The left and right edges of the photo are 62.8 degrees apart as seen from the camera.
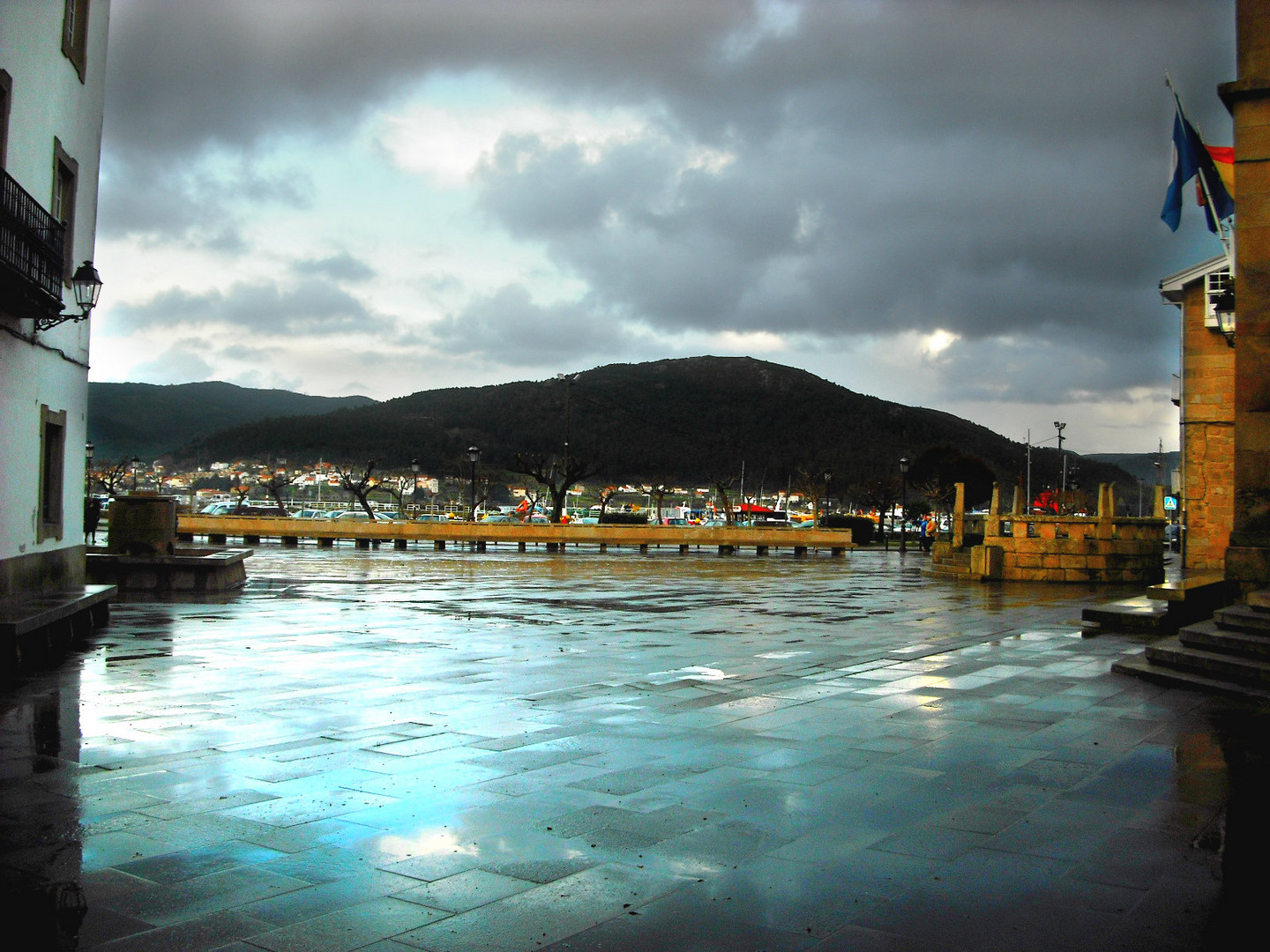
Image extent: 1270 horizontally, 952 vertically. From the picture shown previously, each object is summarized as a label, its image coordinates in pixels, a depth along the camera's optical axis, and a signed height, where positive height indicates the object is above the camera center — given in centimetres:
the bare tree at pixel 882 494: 7719 +95
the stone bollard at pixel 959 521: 3267 -45
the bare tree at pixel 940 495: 8000 +102
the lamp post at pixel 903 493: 4978 +64
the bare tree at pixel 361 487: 6070 +41
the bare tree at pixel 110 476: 6812 +93
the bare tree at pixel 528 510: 6801 -91
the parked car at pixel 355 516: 6844 -150
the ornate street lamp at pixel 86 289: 1355 +266
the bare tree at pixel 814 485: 6650 +143
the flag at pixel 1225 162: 1867 +638
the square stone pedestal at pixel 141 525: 1981 -68
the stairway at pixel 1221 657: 862 -127
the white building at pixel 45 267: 1211 +261
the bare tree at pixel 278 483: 6409 +68
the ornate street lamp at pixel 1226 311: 2422 +486
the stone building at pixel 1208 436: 3036 +224
